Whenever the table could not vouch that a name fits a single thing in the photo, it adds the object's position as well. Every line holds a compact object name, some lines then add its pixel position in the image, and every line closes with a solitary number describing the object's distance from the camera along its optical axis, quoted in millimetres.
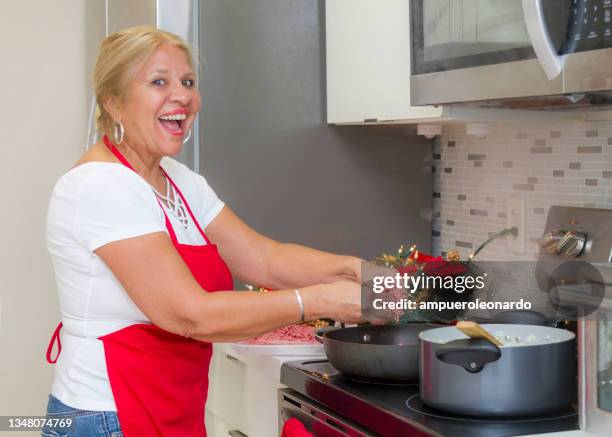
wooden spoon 1457
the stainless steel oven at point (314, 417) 1691
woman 1673
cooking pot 1434
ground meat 2186
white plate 2115
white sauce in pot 1564
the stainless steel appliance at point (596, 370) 1301
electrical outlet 2314
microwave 1581
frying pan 1702
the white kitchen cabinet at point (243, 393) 2139
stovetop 1429
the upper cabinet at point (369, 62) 2217
